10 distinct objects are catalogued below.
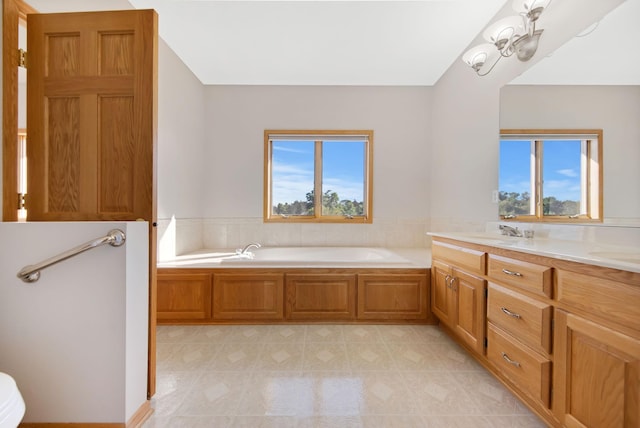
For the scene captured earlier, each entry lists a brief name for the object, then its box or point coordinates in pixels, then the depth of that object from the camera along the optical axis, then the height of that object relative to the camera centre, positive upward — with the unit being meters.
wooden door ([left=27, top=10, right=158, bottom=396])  1.29 +0.47
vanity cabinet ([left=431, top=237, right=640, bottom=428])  0.87 -0.50
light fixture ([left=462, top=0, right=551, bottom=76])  1.72 +1.29
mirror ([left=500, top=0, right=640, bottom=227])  1.29 +0.65
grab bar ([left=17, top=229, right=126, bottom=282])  1.07 -0.17
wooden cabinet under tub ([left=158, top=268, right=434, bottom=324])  2.30 -0.73
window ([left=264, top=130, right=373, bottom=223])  3.35 +0.42
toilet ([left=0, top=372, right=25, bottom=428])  0.75 -0.57
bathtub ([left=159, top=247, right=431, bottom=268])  2.35 -0.46
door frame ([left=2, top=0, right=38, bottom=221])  1.24 +0.49
